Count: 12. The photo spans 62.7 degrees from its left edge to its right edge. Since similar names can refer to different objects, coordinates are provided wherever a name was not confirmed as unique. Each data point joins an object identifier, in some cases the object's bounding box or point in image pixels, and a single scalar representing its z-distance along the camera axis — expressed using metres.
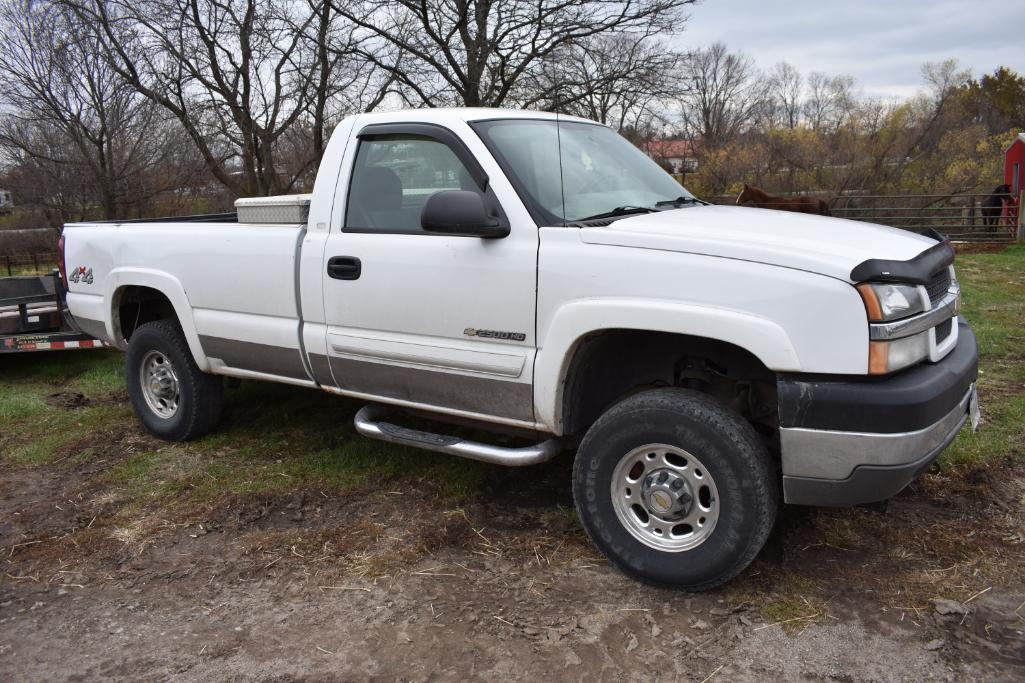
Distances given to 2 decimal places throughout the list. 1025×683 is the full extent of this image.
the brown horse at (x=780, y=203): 12.57
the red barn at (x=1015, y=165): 19.09
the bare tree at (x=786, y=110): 38.88
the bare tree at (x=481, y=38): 17.14
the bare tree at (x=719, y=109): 32.38
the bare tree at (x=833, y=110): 27.64
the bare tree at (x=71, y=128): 15.16
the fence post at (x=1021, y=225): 15.16
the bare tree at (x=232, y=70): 16.23
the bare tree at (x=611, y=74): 17.88
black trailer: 7.17
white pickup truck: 3.12
